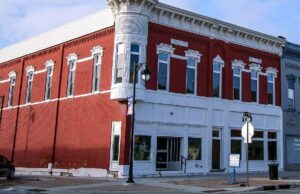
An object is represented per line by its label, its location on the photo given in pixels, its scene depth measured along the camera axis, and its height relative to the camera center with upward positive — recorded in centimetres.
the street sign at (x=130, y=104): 2225 +310
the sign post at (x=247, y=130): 2108 +191
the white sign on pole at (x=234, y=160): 2139 +42
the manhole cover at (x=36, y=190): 1885 -125
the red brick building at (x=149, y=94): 2662 +499
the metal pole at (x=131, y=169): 2102 -24
